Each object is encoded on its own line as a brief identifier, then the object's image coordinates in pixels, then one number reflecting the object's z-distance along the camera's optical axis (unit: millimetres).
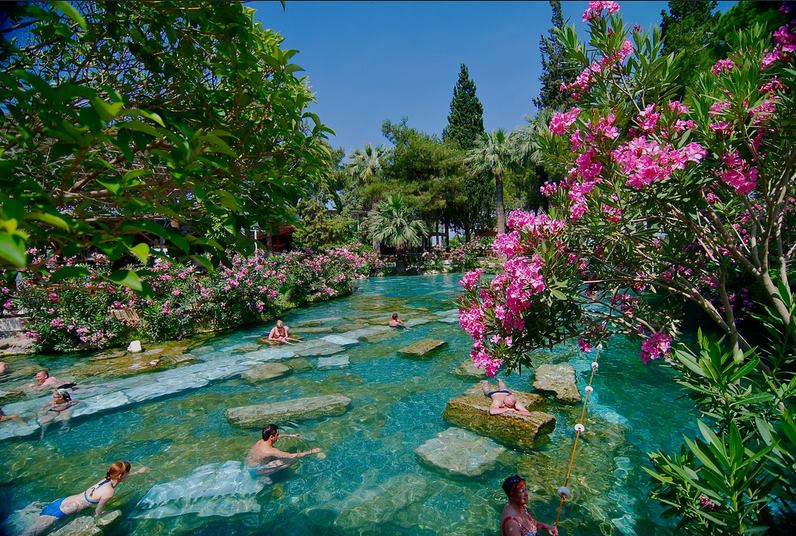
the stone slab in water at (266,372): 11594
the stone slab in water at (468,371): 11422
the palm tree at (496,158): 37500
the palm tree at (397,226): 37250
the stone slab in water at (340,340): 15109
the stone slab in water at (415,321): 17812
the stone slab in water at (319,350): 13835
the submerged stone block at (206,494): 6223
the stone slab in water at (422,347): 13422
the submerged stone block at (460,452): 7059
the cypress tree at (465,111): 50156
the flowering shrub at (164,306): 13961
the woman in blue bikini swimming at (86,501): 5816
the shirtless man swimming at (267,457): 7128
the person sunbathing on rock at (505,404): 8227
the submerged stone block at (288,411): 8898
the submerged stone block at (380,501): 6016
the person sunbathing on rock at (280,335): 14906
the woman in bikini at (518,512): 4996
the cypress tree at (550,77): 40938
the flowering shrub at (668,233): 2918
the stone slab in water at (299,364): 12525
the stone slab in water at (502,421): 7727
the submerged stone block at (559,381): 9703
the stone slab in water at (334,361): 12735
